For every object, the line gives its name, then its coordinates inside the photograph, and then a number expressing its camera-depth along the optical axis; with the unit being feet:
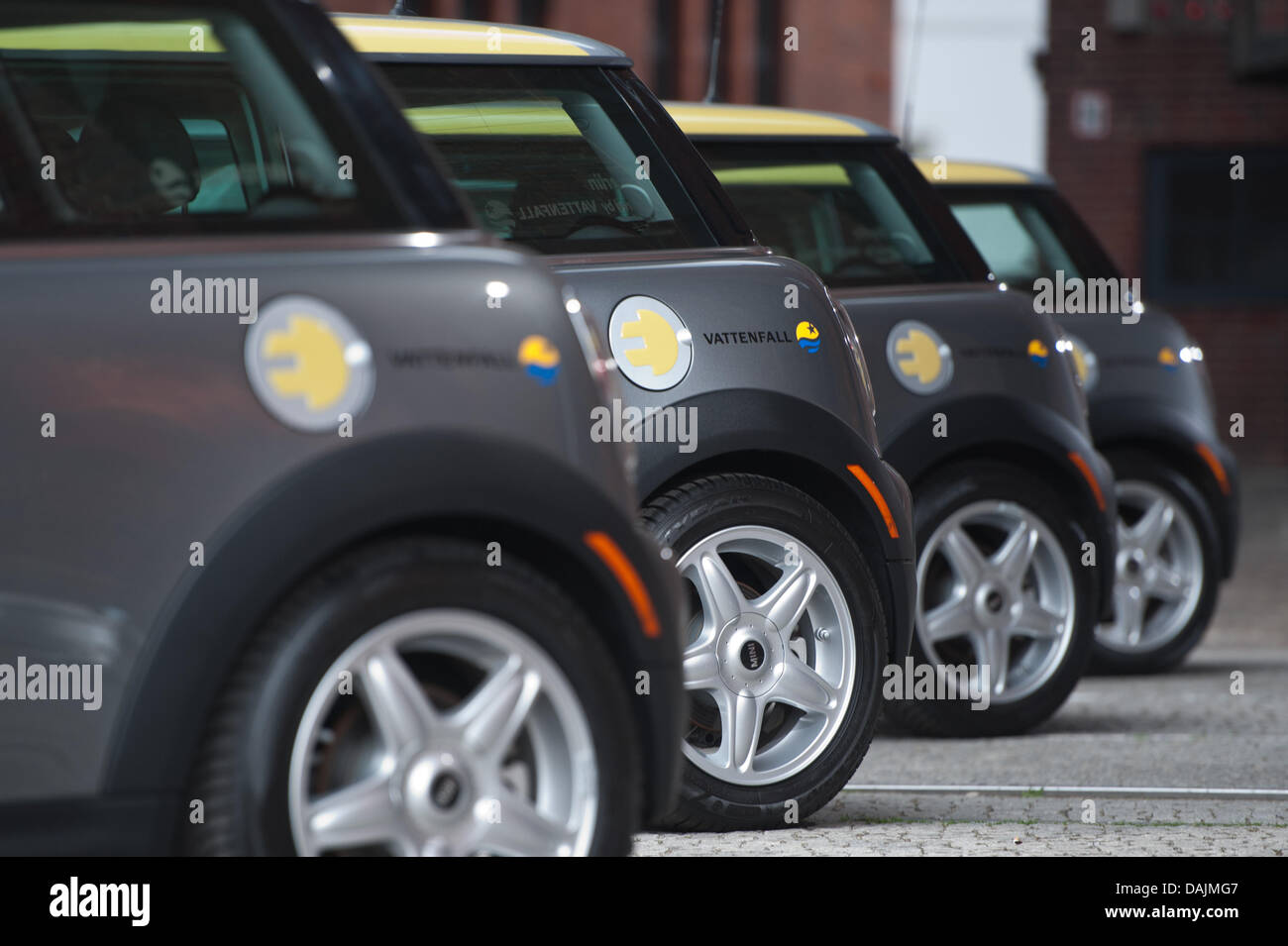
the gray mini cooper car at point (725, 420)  32.78
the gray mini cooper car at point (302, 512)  20.45
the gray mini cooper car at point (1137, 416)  56.39
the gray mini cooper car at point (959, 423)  43.78
